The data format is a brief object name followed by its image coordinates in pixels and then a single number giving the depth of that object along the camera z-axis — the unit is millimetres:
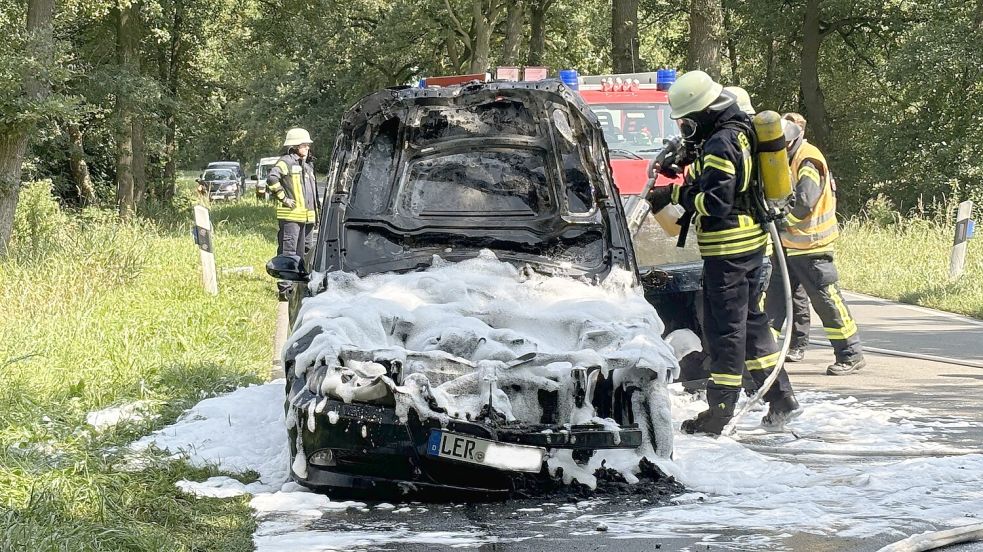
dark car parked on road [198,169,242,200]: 52156
